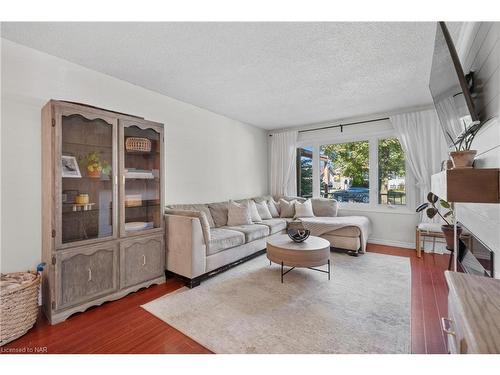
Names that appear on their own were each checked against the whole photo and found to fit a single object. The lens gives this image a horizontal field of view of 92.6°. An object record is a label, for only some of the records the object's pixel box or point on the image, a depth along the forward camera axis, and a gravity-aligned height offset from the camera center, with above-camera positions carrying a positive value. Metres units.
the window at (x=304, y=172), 5.41 +0.35
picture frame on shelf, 2.16 +0.19
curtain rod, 4.43 +1.25
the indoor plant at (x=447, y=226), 2.70 -0.47
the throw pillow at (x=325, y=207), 4.66 -0.40
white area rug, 1.71 -1.11
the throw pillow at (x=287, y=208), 4.81 -0.43
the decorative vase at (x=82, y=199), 2.29 -0.11
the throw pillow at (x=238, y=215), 3.89 -0.46
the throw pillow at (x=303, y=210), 4.62 -0.45
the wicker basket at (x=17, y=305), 1.74 -0.89
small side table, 3.52 -0.70
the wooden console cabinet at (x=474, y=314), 0.66 -0.41
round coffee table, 2.67 -0.76
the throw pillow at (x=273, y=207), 4.91 -0.42
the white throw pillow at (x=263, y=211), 4.58 -0.46
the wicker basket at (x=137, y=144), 2.62 +0.49
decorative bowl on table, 2.98 -0.59
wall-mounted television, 1.39 +0.68
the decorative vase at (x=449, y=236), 2.70 -0.56
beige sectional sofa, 2.70 -0.71
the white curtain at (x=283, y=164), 5.39 +0.53
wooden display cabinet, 2.06 -0.19
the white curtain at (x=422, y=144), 3.84 +0.71
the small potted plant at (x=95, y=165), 2.37 +0.23
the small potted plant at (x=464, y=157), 1.34 +0.17
